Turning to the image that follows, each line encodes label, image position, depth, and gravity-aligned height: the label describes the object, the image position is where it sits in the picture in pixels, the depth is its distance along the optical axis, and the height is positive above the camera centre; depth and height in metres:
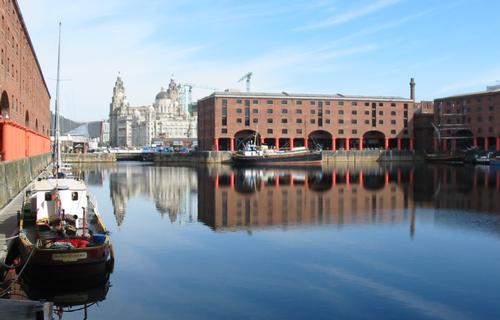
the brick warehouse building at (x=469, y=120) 123.81 +7.49
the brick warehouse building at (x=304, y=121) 126.38 +7.63
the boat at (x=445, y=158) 118.81 -1.39
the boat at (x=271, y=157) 116.38 -0.94
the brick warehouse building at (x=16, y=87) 40.03 +6.97
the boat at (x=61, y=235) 18.69 -3.14
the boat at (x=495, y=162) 105.61 -2.07
